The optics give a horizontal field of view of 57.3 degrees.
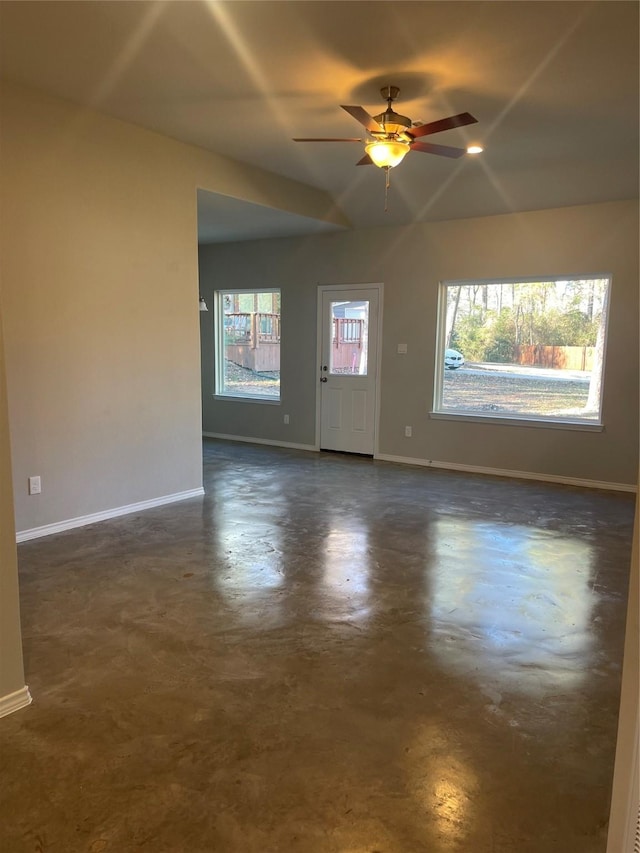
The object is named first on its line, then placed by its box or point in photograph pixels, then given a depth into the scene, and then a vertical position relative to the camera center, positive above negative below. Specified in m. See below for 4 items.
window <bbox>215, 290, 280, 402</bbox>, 7.78 +0.00
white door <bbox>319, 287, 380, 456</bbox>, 6.93 -0.28
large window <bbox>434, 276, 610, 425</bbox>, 5.79 -0.02
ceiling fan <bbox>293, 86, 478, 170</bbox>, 3.33 +1.21
